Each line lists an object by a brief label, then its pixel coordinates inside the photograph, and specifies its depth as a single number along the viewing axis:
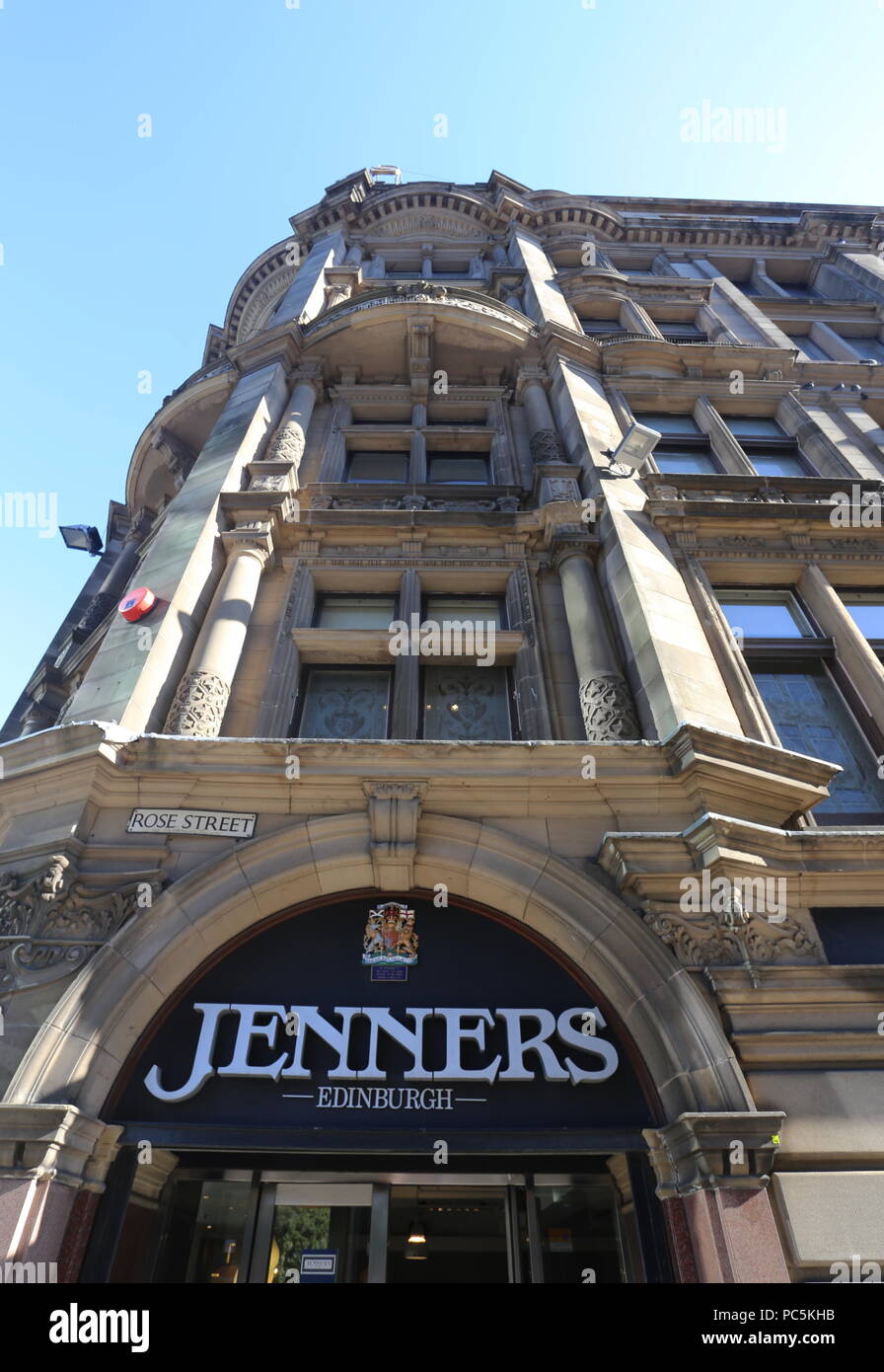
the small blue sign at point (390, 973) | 6.80
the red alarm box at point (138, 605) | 9.41
